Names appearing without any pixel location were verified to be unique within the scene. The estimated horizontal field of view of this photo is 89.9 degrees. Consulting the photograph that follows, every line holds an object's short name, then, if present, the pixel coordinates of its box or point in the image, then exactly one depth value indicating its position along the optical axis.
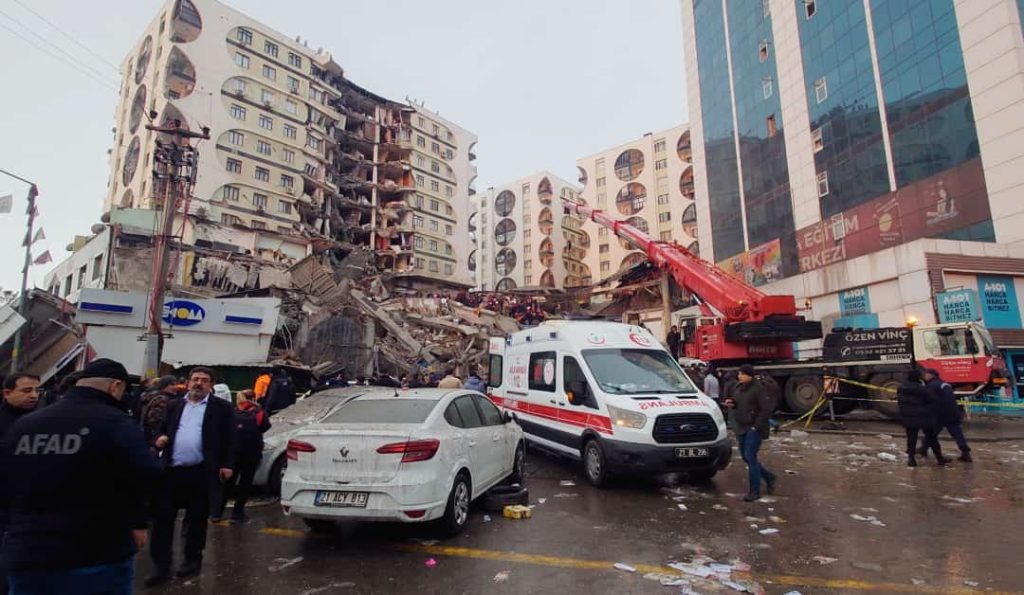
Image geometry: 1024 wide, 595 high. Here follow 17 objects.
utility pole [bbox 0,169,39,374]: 16.59
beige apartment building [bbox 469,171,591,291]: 82.00
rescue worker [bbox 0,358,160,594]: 2.38
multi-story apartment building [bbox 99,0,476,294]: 42.69
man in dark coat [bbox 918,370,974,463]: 9.04
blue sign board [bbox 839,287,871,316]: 24.00
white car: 5.00
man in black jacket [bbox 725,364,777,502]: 6.99
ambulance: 7.20
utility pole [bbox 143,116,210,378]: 14.09
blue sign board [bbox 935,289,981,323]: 19.78
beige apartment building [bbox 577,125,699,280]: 65.31
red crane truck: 13.66
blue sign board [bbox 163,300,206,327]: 17.58
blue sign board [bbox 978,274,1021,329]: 20.61
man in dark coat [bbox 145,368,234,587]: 4.59
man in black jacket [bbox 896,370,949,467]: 8.88
